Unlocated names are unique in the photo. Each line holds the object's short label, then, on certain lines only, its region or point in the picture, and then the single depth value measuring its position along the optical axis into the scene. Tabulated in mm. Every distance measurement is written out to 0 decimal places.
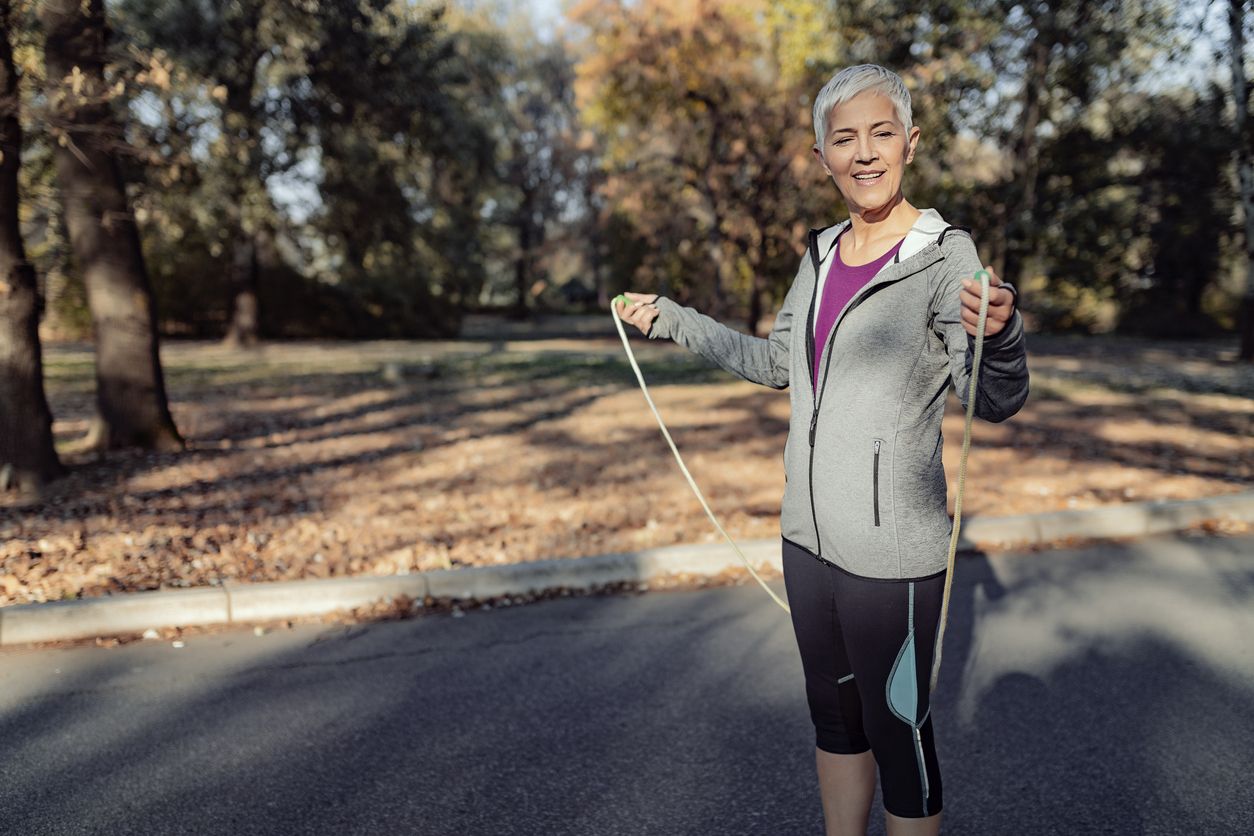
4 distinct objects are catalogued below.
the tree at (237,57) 14609
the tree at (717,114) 19750
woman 1971
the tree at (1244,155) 12139
